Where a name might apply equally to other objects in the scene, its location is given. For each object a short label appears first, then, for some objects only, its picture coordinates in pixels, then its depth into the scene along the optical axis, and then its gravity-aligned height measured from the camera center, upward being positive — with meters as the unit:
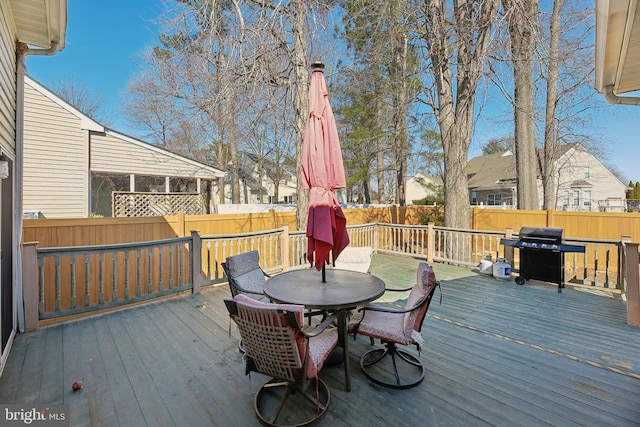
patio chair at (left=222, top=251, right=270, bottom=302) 3.32 -0.78
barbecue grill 5.22 -0.78
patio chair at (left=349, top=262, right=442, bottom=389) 2.58 -1.10
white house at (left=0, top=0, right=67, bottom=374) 3.09 +1.01
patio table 2.55 -0.78
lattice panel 9.40 +0.17
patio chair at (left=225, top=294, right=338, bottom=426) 1.90 -1.00
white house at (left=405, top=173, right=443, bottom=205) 35.00 +2.01
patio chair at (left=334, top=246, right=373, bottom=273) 4.91 -0.81
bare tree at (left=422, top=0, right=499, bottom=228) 6.38 +3.14
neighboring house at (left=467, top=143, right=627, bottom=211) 20.92 +1.73
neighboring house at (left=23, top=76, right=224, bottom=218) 8.31 +1.44
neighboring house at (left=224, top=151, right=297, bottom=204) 20.55 +2.29
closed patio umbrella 2.94 +0.37
